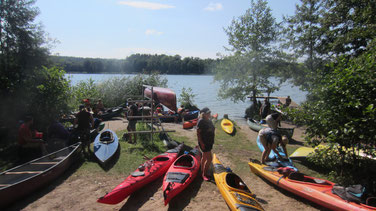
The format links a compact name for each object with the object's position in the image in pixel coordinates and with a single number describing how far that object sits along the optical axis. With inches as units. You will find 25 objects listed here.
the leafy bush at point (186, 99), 837.8
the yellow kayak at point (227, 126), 503.4
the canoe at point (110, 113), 634.8
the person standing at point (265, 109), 506.9
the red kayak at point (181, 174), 197.0
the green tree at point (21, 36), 501.8
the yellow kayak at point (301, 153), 300.7
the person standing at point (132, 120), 387.5
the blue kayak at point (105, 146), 300.4
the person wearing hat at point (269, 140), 264.3
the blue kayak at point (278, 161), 263.0
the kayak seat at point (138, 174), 229.4
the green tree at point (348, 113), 195.2
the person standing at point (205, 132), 235.5
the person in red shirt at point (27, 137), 273.1
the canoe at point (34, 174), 198.4
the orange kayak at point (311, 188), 179.0
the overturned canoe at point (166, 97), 353.7
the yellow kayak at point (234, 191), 174.2
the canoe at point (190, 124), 548.2
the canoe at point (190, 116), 636.6
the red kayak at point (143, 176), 191.2
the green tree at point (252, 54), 735.7
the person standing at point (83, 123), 333.4
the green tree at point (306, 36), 593.9
